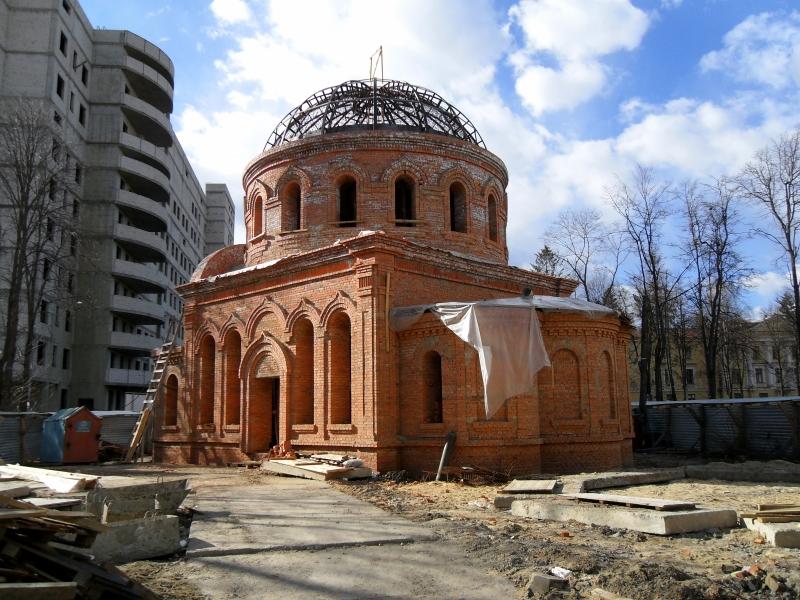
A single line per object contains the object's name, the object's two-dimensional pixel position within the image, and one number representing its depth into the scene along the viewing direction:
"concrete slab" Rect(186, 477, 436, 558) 8.04
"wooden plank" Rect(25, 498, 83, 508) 8.22
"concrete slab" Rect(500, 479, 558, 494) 11.41
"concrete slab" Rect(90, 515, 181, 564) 7.16
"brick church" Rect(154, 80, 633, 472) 15.52
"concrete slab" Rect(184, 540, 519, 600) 6.16
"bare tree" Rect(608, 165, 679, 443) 27.64
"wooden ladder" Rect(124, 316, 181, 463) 22.23
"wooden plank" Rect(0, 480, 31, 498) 8.63
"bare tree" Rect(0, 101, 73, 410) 23.64
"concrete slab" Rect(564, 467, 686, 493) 11.62
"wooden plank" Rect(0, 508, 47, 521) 5.45
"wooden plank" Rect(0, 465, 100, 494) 10.24
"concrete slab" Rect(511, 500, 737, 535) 8.42
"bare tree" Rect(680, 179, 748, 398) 27.92
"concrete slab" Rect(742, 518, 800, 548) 7.68
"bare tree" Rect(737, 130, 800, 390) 24.44
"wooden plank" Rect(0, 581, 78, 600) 4.79
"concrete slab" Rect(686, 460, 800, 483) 13.73
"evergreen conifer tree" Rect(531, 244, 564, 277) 40.59
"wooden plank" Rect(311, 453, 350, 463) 15.43
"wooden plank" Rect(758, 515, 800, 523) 8.38
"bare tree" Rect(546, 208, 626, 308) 32.56
